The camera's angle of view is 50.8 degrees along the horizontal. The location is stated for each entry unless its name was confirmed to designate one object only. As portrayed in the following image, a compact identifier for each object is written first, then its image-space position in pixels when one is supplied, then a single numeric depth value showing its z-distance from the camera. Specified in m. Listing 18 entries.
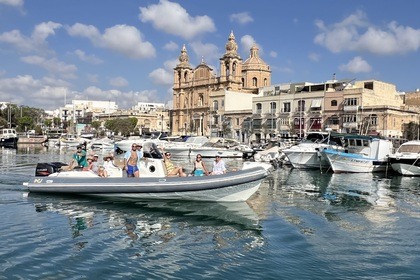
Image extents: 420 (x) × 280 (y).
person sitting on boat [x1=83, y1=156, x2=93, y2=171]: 19.04
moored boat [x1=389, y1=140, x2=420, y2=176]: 33.00
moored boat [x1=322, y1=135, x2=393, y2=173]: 34.88
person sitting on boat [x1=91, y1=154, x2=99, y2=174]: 19.02
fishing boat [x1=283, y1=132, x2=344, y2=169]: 37.78
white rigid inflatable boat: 16.25
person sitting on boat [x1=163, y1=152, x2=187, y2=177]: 17.80
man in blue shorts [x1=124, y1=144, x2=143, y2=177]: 17.36
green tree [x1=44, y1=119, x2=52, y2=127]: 180.91
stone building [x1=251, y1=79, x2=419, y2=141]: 68.75
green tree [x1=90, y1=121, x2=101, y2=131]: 163.25
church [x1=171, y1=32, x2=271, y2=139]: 94.25
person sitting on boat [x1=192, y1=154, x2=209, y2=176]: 17.91
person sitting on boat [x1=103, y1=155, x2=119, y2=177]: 18.36
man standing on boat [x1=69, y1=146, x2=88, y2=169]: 20.44
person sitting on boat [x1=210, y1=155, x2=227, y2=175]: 17.74
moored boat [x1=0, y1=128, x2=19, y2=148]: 81.61
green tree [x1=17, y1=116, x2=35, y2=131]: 128.12
